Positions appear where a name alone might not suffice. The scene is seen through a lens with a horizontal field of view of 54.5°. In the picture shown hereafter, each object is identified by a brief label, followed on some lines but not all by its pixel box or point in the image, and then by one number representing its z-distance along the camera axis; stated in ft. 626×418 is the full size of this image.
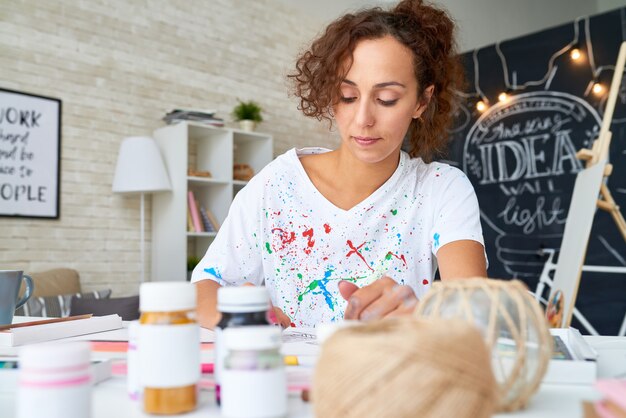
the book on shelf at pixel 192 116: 13.04
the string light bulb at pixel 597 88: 13.88
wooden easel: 8.93
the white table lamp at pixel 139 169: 12.09
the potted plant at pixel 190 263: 13.20
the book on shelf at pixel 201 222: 13.26
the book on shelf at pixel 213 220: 13.50
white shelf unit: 12.76
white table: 1.83
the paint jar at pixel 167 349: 1.75
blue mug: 3.58
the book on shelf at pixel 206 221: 13.41
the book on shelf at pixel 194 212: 13.06
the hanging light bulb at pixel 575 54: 14.33
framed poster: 11.25
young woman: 4.48
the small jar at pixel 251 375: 1.62
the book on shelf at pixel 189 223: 13.00
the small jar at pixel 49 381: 1.58
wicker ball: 1.79
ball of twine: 1.41
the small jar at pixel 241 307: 1.78
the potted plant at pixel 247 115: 14.24
